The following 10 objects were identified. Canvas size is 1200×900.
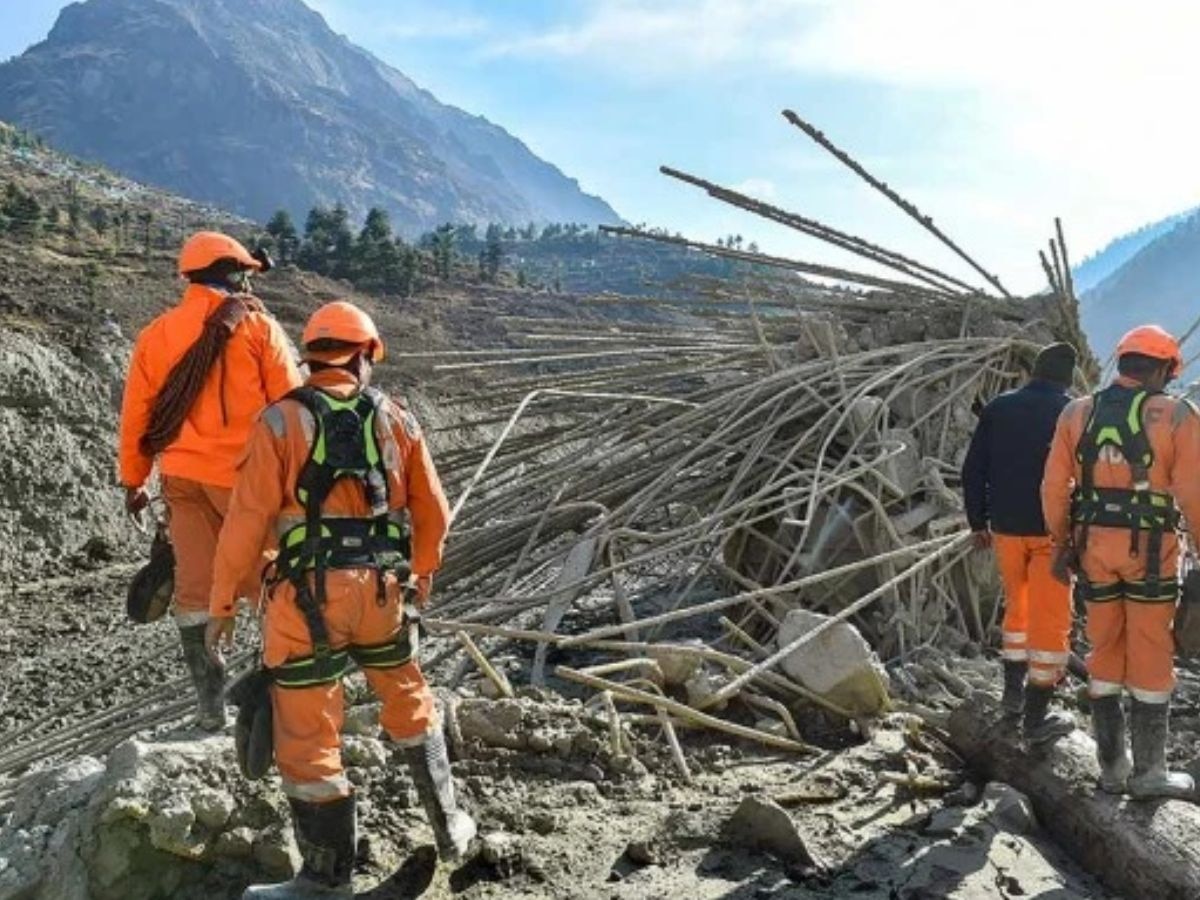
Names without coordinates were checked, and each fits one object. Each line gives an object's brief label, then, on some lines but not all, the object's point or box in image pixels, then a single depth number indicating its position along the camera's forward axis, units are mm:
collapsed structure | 5062
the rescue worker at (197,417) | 4047
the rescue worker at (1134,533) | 4039
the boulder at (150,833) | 3250
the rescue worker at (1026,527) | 4543
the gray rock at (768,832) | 3680
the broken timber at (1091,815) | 3682
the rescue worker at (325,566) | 3104
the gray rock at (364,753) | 3805
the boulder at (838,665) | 4996
